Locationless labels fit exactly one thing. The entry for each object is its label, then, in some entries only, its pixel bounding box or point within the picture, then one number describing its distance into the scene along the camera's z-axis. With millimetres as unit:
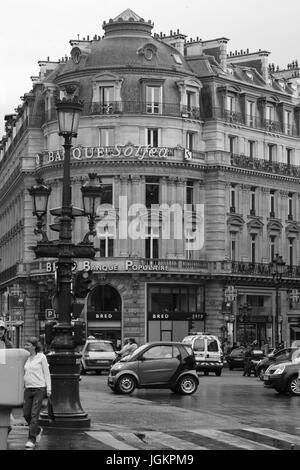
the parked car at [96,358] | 52438
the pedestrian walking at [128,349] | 42569
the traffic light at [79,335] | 23297
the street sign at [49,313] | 36906
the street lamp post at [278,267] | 59781
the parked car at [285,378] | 36375
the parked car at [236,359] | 62625
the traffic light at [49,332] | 24219
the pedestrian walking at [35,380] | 20578
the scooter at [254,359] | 52875
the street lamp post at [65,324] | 23406
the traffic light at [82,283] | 24094
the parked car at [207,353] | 53156
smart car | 36031
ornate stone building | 75750
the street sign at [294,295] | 83562
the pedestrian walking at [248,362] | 52875
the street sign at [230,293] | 77688
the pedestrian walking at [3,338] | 23641
